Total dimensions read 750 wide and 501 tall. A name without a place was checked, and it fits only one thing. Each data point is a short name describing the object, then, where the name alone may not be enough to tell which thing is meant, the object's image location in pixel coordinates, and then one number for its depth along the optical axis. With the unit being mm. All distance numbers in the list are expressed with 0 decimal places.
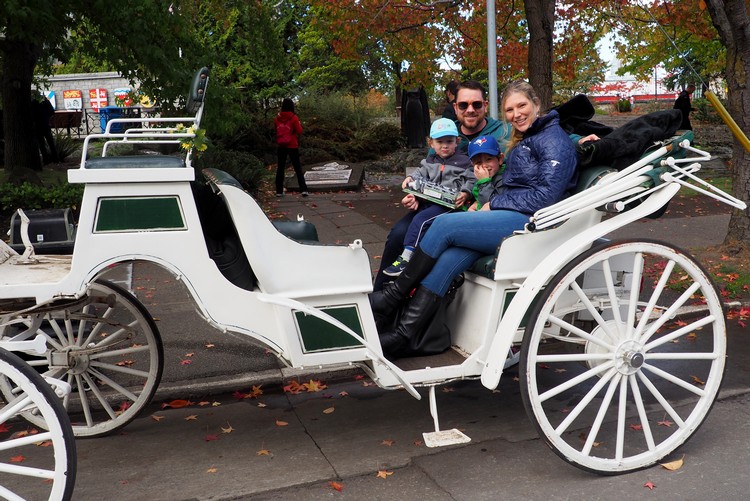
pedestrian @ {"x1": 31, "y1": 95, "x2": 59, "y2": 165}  17531
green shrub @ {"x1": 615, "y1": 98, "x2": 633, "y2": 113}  33562
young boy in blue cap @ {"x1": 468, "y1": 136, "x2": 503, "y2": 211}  4410
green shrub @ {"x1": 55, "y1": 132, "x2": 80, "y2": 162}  19281
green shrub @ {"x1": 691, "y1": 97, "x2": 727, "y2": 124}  23000
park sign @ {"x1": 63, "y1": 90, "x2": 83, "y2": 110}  30031
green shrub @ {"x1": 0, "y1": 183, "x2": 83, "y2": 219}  10219
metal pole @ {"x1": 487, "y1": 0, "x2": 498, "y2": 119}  7711
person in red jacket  14414
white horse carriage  3367
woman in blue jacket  3955
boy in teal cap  4418
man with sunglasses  4891
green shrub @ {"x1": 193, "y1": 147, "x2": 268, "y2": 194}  13055
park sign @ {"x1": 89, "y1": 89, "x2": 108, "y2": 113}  30312
